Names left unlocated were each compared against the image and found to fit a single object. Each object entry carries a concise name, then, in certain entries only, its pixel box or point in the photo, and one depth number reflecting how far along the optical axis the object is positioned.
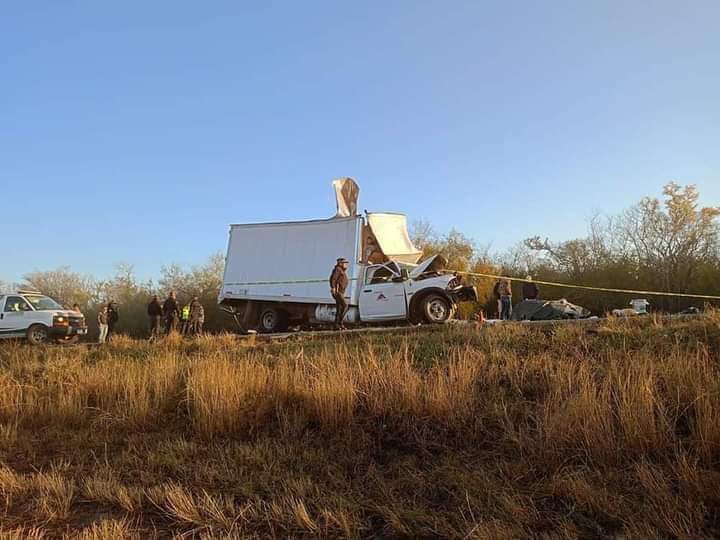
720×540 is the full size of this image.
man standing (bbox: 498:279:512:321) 16.58
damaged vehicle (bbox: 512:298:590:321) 14.84
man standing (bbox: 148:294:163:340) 19.30
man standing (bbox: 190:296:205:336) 19.30
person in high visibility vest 20.81
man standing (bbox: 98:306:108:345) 19.78
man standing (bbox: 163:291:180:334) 18.83
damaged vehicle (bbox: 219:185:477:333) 14.16
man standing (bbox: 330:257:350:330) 12.52
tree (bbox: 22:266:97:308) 44.25
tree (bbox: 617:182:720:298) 25.78
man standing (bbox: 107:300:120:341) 19.91
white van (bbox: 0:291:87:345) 17.08
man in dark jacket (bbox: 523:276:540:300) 17.12
